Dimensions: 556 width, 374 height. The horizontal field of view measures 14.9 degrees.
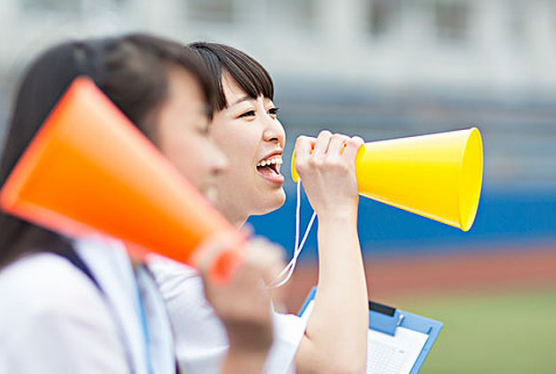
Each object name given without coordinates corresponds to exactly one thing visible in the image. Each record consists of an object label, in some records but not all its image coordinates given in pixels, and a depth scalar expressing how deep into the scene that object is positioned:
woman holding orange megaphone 1.92
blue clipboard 2.26
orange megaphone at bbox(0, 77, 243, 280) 1.91
